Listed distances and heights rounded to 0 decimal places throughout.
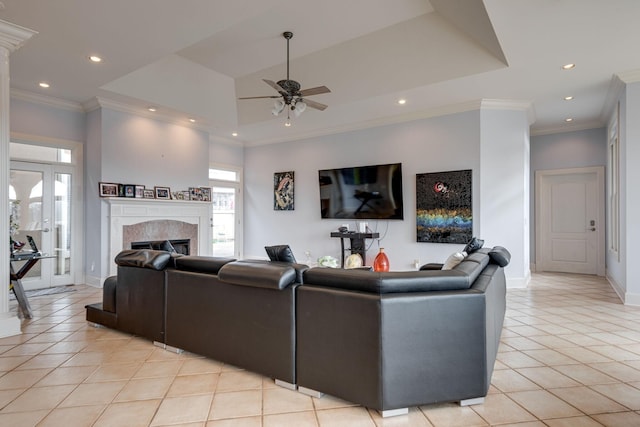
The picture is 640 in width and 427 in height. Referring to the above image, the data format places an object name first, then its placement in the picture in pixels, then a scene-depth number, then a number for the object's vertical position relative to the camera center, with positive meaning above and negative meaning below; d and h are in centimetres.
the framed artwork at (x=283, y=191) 781 +60
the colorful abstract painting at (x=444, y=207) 563 +16
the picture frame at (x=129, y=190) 573 +46
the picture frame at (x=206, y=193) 687 +48
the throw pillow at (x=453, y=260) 303 -38
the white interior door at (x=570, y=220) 675 -7
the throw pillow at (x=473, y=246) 363 -30
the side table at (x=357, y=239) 643 -40
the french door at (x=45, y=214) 524 +8
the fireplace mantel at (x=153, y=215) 559 +6
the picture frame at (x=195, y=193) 670 +47
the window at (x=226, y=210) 800 +18
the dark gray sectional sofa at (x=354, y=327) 197 -66
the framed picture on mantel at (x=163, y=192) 617 +45
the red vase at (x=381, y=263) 471 -60
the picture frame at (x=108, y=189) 549 +46
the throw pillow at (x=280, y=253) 277 -27
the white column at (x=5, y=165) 338 +51
